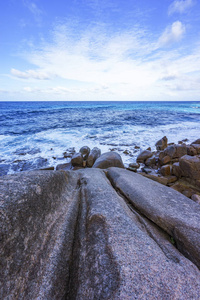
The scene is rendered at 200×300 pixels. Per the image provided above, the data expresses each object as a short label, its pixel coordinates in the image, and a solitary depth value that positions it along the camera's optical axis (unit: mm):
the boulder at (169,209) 2541
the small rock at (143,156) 10010
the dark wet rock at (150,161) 9503
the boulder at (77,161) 9305
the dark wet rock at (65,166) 9148
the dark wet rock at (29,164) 9135
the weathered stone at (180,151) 9367
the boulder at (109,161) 7460
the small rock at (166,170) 7633
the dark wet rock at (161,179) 6594
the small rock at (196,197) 4918
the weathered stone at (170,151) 9406
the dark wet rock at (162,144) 12256
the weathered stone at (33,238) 1797
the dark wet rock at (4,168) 8557
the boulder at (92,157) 9406
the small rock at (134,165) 9078
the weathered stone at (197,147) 9536
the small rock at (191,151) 9381
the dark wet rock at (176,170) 7093
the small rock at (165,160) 9109
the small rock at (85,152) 10276
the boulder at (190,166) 6273
